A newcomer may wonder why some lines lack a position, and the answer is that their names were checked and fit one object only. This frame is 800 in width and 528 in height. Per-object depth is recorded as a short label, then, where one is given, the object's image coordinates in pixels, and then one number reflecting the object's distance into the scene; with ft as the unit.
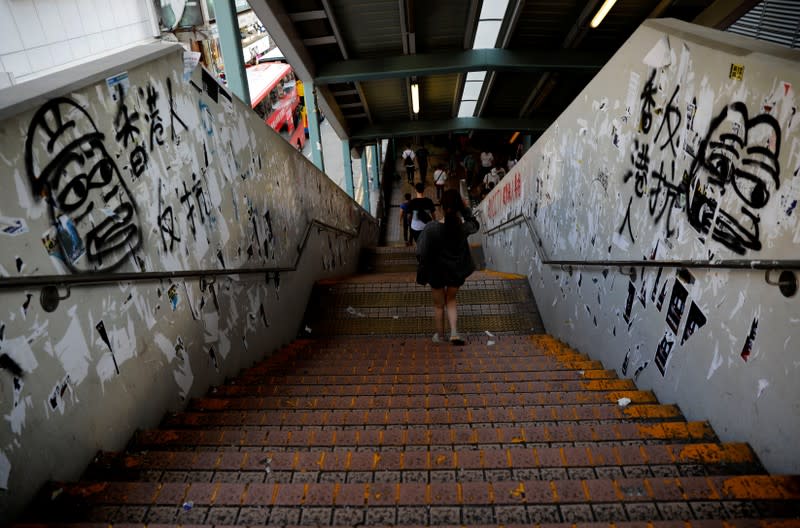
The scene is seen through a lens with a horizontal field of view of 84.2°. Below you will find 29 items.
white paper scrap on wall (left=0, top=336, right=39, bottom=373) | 5.14
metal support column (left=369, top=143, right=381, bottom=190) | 61.00
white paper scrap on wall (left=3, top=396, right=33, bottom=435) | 5.22
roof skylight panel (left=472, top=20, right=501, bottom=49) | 27.86
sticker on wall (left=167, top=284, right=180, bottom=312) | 8.68
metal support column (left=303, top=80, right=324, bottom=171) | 31.35
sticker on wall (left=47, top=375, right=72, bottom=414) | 5.84
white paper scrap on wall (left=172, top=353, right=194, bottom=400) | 8.87
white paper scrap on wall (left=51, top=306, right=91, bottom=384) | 6.01
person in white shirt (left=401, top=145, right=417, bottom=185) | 54.70
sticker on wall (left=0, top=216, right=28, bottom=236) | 5.17
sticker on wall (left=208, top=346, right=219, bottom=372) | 10.22
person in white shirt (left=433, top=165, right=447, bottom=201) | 46.55
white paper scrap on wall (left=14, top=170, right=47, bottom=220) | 5.44
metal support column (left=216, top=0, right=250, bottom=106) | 17.38
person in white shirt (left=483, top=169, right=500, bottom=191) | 52.73
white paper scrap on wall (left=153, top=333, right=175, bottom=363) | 8.25
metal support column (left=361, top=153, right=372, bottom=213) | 57.57
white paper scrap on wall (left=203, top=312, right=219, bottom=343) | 10.05
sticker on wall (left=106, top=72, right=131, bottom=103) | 7.22
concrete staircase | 5.39
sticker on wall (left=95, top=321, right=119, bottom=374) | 6.73
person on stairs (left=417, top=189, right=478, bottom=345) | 13.84
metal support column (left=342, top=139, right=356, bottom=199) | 46.98
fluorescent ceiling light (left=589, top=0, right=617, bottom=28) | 22.37
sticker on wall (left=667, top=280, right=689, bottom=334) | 8.41
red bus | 64.25
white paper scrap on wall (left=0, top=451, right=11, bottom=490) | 5.03
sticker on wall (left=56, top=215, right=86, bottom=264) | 6.12
